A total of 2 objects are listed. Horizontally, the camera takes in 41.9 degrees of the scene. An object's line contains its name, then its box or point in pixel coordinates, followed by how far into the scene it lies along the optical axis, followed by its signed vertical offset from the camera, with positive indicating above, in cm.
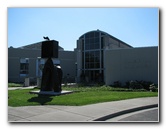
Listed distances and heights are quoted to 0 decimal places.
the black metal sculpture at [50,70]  1312 +9
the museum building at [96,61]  2152 +147
